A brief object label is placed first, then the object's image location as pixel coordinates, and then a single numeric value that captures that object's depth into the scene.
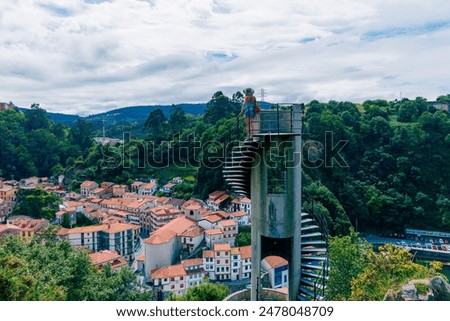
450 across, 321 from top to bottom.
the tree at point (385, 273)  7.60
